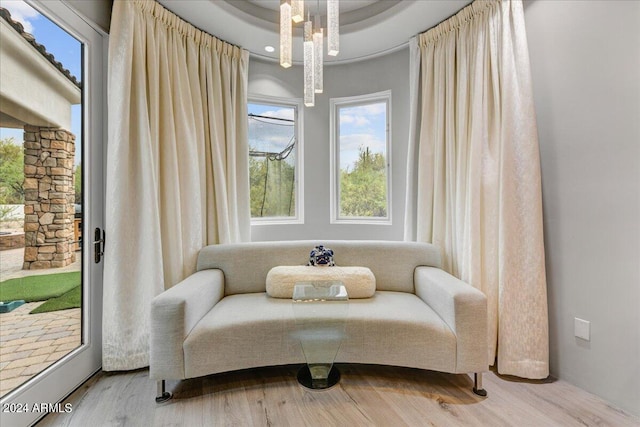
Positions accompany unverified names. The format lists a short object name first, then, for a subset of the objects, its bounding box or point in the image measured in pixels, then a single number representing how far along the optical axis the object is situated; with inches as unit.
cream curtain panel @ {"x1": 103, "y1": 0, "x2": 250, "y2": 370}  72.1
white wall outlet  64.4
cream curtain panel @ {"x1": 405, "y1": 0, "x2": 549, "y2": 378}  70.6
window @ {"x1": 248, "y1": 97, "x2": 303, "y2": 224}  121.6
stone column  56.9
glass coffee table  65.4
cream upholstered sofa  62.1
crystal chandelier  56.7
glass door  53.3
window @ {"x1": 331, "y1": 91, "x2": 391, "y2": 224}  120.6
